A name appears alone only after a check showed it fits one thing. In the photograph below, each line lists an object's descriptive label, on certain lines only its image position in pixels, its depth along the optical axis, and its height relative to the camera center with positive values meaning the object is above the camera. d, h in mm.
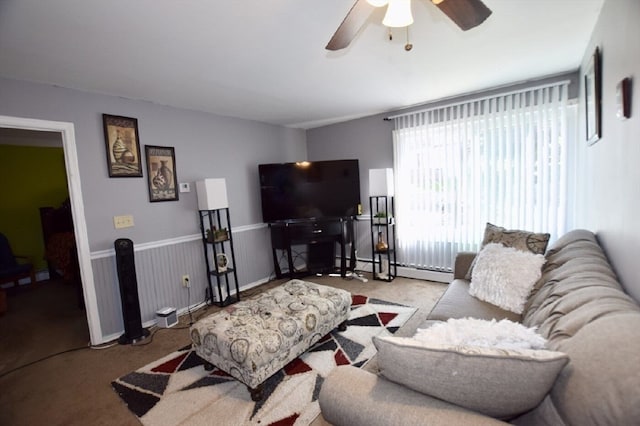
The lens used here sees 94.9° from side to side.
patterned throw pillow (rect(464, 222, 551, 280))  2150 -472
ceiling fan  1311 +806
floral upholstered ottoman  1859 -942
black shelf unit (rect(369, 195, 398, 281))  4035 -712
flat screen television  4176 +42
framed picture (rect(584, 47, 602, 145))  1896 +526
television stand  4230 -630
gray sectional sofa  711 -562
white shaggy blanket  1035 -582
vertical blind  3102 +117
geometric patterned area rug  1774 -1302
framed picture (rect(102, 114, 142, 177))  2828 +594
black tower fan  2721 -806
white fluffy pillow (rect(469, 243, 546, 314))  1900 -662
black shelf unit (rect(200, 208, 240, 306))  3502 -721
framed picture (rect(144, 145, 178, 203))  3145 +325
